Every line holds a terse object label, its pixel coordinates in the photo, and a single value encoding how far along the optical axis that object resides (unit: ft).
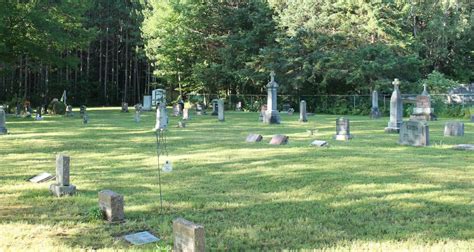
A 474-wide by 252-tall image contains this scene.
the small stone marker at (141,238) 17.19
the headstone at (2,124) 58.88
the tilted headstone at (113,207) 20.04
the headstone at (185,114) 89.72
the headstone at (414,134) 44.65
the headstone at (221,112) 85.92
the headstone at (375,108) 96.99
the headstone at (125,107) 123.87
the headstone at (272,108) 78.54
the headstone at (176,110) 106.42
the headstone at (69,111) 102.32
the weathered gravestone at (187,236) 13.34
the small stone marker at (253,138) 48.11
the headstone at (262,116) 83.21
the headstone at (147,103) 133.80
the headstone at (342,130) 51.01
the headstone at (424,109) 84.58
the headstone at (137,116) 83.68
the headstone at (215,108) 106.98
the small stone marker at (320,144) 44.04
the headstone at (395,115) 59.62
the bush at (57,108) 108.68
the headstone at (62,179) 24.90
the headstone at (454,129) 54.19
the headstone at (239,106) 135.18
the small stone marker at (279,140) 45.76
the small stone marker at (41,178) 28.48
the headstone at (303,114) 82.84
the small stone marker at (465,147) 40.78
